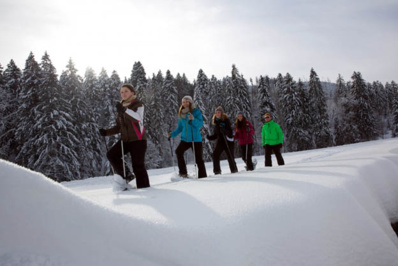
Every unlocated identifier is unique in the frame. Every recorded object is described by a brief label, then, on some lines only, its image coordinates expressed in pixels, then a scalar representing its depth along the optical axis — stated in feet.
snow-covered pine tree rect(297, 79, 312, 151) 138.00
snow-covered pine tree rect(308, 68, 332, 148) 142.72
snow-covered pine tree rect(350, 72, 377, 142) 143.02
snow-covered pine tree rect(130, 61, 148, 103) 140.05
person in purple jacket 26.45
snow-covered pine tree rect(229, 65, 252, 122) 141.69
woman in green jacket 27.81
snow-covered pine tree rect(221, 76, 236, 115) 143.72
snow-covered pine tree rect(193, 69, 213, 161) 124.26
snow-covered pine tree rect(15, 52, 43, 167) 80.25
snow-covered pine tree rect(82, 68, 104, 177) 95.56
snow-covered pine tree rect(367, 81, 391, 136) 210.79
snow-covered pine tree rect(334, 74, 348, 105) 228.43
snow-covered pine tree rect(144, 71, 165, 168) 108.99
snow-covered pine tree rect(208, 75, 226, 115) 174.05
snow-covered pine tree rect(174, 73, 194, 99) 212.48
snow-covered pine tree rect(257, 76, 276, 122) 140.46
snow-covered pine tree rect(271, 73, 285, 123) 156.77
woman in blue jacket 19.70
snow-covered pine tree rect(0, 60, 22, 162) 83.82
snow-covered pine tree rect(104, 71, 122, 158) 114.57
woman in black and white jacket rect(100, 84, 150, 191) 13.70
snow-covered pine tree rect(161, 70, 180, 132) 153.58
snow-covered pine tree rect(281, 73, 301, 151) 140.87
